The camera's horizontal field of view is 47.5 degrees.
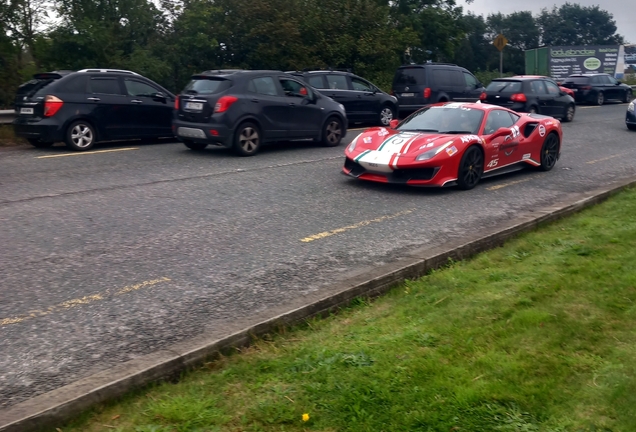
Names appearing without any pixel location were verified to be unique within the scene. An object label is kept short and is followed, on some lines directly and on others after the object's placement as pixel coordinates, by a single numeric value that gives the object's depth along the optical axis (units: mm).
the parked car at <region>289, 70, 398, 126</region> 19781
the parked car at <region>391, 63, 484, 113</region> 23062
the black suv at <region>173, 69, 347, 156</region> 13797
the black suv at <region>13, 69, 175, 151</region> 14305
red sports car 10469
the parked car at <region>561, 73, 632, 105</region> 33281
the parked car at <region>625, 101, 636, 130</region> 20328
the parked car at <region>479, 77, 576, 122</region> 22500
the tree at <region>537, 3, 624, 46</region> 99188
